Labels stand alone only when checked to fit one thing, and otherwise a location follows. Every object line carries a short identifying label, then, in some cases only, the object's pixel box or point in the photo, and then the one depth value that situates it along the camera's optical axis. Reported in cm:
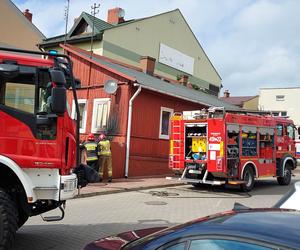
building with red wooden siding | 1905
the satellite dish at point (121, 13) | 3809
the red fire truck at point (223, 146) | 1551
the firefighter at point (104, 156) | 1673
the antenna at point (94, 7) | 1814
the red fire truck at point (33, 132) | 659
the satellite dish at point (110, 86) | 1934
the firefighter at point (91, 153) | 1600
